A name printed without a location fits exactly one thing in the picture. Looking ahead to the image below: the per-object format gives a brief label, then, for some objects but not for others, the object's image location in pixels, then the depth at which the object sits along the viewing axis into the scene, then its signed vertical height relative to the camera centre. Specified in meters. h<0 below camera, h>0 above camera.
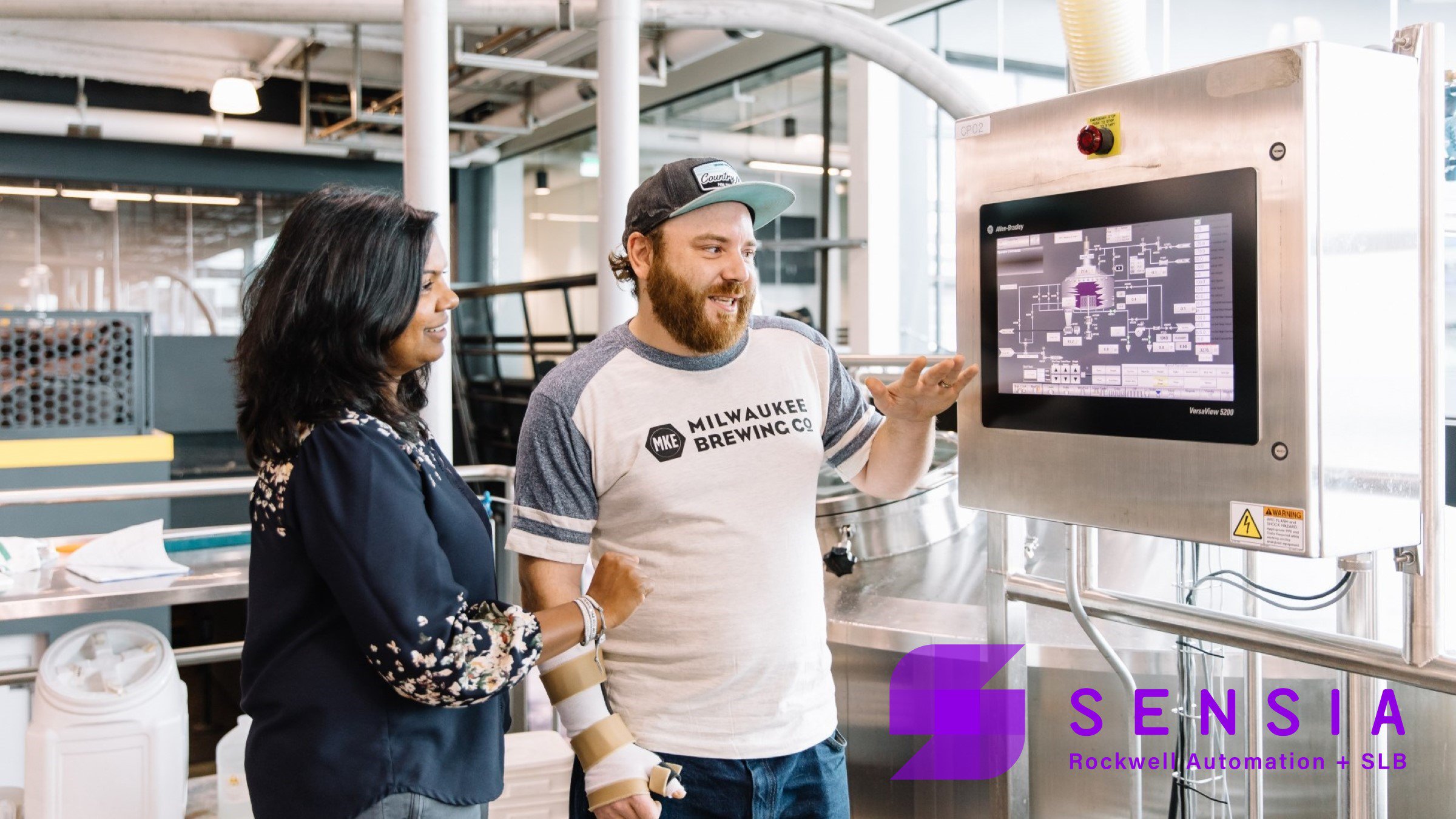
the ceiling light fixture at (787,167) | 7.39 +1.41
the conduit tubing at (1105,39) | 1.74 +0.52
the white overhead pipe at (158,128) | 7.95 +1.84
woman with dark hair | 1.24 -0.20
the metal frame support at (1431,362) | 1.38 +0.01
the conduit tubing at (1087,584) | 1.81 -0.35
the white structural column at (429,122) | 3.28 +0.75
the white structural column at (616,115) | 3.66 +0.85
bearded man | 1.53 -0.20
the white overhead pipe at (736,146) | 7.46 +1.62
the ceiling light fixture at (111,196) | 9.55 +1.57
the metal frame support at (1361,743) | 1.52 -0.50
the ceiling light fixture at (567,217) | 10.20 +1.47
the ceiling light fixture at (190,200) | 9.88 +1.58
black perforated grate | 3.86 +0.02
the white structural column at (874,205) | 6.89 +1.04
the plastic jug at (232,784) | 2.90 -1.04
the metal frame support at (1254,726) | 1.74 -0.55
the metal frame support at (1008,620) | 1.99 -0.44
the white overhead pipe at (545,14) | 3.92 +1.34
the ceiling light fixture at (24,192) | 9.25 +1.55
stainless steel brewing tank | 3.22 -0.42
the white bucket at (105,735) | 2.50 -0.80
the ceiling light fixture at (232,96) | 6.16 +1.55
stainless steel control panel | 1.36 +0.09
